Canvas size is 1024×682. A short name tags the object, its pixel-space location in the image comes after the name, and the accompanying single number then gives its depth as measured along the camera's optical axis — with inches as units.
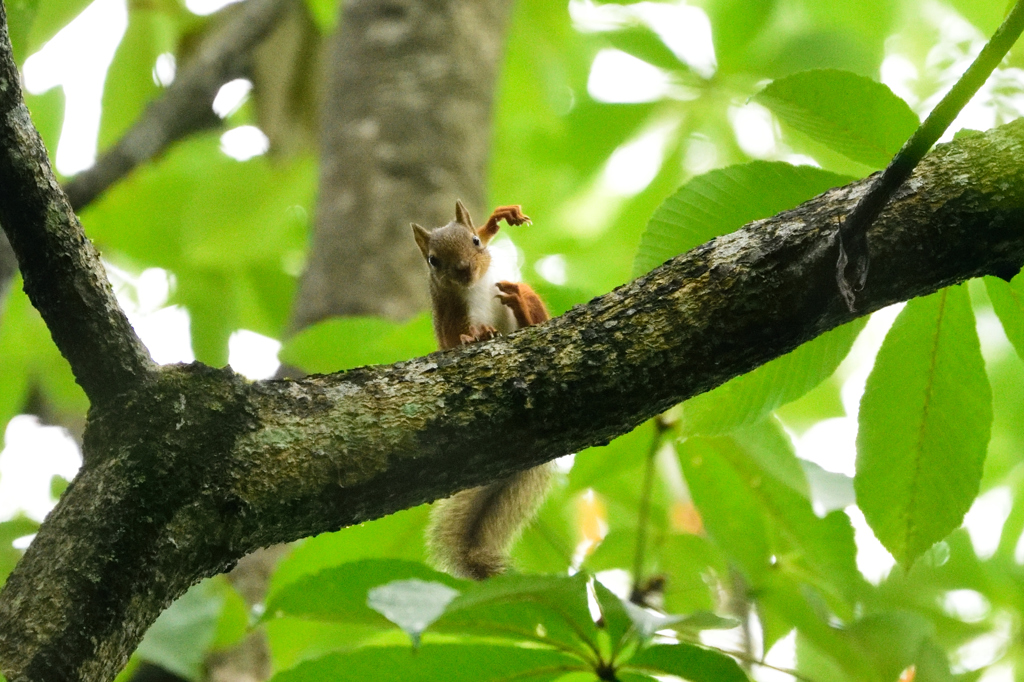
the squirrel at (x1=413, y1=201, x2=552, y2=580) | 343.8
